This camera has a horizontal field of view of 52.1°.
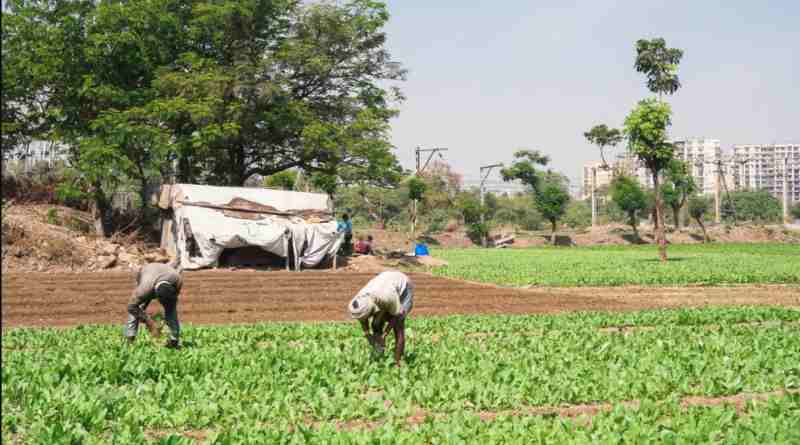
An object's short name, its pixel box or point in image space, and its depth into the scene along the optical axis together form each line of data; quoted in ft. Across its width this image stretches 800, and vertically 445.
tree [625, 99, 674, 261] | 120.06
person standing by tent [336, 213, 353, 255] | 98.63
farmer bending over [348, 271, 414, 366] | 33.19
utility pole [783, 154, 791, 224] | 297.20
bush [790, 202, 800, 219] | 400.47
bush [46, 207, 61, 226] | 99.40
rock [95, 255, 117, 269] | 87.40
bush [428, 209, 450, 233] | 265.34
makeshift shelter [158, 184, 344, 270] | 91.09
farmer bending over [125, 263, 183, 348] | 39.01
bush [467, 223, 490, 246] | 228.22
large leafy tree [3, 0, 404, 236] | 101.76
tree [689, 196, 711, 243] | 243.23
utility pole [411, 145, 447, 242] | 215.69
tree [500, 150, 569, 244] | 231.09
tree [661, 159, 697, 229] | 246.72
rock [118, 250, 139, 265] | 90.48
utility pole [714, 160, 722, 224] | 299.25
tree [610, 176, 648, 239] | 235.20
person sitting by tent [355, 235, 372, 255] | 107.65
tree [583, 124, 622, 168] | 270.67
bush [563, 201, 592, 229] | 341.88
